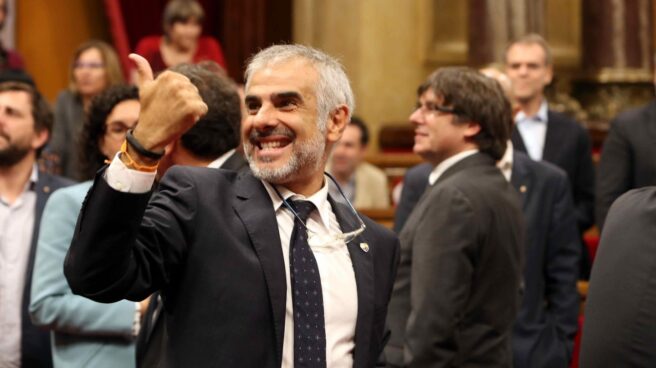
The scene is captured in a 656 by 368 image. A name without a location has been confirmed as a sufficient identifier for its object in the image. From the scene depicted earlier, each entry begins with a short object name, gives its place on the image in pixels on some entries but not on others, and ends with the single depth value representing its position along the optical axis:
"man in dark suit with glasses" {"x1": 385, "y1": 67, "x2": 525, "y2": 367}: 6.78
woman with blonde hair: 12.19
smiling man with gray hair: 4.35
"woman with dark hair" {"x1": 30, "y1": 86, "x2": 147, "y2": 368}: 6.67
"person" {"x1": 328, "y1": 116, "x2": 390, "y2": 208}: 13.29
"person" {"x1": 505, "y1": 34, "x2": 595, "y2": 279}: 11.07
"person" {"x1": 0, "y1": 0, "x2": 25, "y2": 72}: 12.90
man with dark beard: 7.62
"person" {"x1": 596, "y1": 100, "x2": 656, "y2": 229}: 10.11
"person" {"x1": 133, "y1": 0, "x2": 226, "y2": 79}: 13.42
